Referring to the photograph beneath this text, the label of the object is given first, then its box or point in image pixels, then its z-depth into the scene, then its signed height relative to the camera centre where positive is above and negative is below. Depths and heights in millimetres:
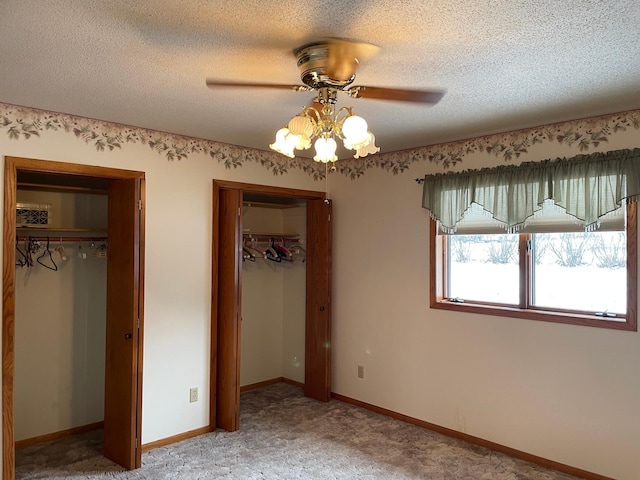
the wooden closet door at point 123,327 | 3320 -568
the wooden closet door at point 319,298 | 4648 -490
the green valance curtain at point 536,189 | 2957 +416
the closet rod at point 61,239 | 3619 +71
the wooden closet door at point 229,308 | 3883 -491
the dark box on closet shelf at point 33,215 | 3613 +253
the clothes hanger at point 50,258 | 3756 -100
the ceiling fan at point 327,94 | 1957 +700
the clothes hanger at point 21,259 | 3629 -89
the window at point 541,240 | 3006 +65
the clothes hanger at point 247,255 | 4992 -74
